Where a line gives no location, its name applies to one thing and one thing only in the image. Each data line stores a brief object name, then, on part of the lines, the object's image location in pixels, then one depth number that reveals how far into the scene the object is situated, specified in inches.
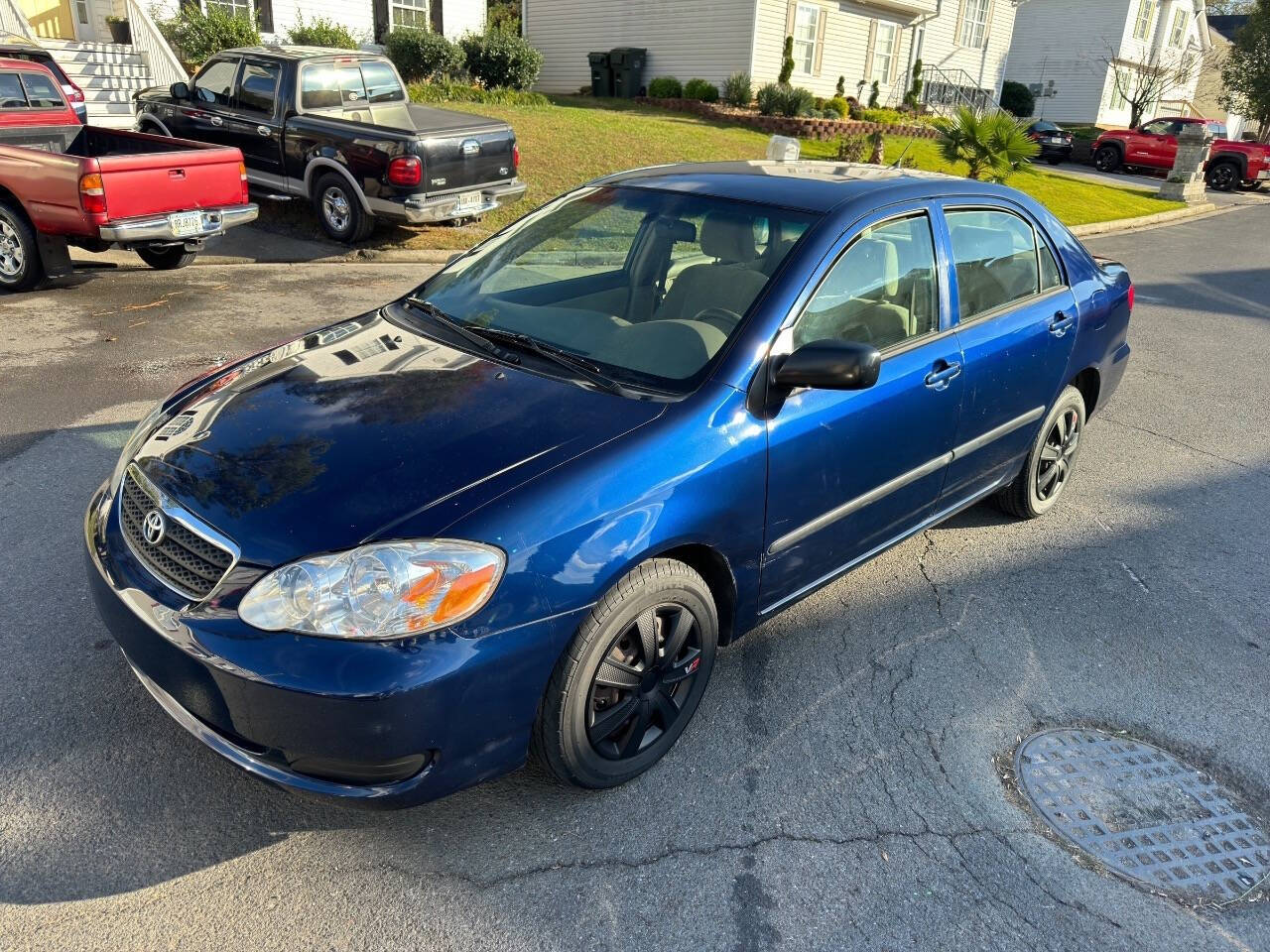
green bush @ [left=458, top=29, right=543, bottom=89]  865.5
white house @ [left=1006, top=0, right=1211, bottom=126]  1491.1
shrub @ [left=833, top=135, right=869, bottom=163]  677.3
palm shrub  572.7
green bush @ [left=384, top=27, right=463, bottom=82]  819.4
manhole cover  107.1
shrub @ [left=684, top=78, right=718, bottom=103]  924.0
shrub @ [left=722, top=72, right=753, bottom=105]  911.0
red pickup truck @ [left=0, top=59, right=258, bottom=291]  299.0
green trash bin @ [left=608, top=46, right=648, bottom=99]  983.0
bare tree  1483.8
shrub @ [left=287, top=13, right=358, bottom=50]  749.3
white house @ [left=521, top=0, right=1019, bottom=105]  928.9
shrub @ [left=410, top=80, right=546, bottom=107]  744.3
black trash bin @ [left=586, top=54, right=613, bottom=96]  995.3
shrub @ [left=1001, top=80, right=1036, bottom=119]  1461.6
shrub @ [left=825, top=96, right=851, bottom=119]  936.9
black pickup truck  382.0
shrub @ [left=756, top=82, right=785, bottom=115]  881.5
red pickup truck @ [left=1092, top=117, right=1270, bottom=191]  1029.2
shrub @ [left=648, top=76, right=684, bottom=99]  948.0
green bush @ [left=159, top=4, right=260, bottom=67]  683.4
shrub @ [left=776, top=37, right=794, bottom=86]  933.2
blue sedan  91.8
